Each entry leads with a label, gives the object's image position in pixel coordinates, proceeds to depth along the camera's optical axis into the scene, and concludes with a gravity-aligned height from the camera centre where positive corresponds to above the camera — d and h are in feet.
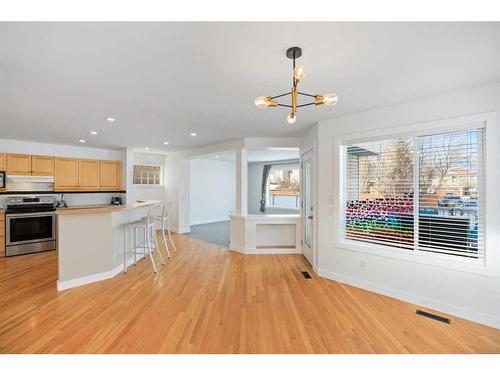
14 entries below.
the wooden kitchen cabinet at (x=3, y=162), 15.69 +1.67
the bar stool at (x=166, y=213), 14.97 -1.88
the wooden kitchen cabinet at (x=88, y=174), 18.65 +1.03
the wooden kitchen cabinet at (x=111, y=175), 19.71 +1.06
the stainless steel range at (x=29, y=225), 14.98 -2.71
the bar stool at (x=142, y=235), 12.20 -3.03
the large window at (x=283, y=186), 24.14 +0.18
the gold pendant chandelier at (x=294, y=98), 5.44 +2.21
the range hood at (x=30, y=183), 16.06 +0.23
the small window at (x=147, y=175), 22.11 +1.23
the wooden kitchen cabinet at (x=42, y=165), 16.76 +1.58
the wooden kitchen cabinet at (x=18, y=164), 15.97 +1.59
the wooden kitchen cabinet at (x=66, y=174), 17.62 +1.00
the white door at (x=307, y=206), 13.67 -1.23
